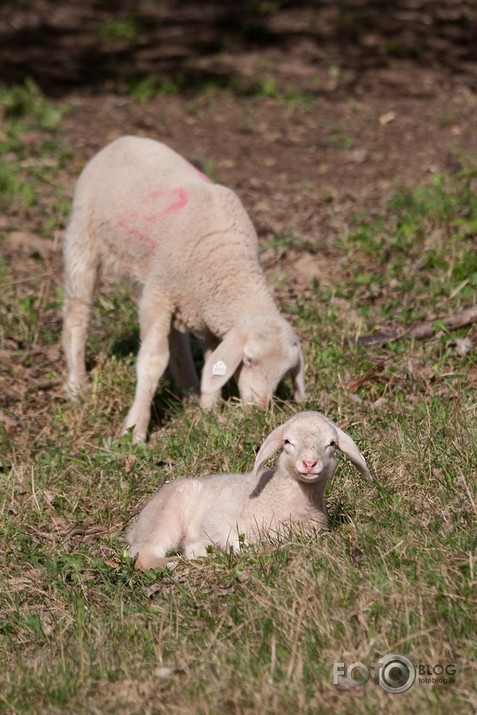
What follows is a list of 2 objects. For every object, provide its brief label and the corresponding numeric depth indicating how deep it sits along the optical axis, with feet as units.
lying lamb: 31.27
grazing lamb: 42.75
